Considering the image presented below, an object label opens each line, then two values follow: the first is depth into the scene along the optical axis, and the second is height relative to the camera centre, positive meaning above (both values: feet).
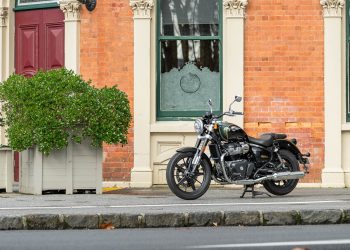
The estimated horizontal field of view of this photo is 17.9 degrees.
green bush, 47.67 +0.59
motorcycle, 45.29 -1.48
